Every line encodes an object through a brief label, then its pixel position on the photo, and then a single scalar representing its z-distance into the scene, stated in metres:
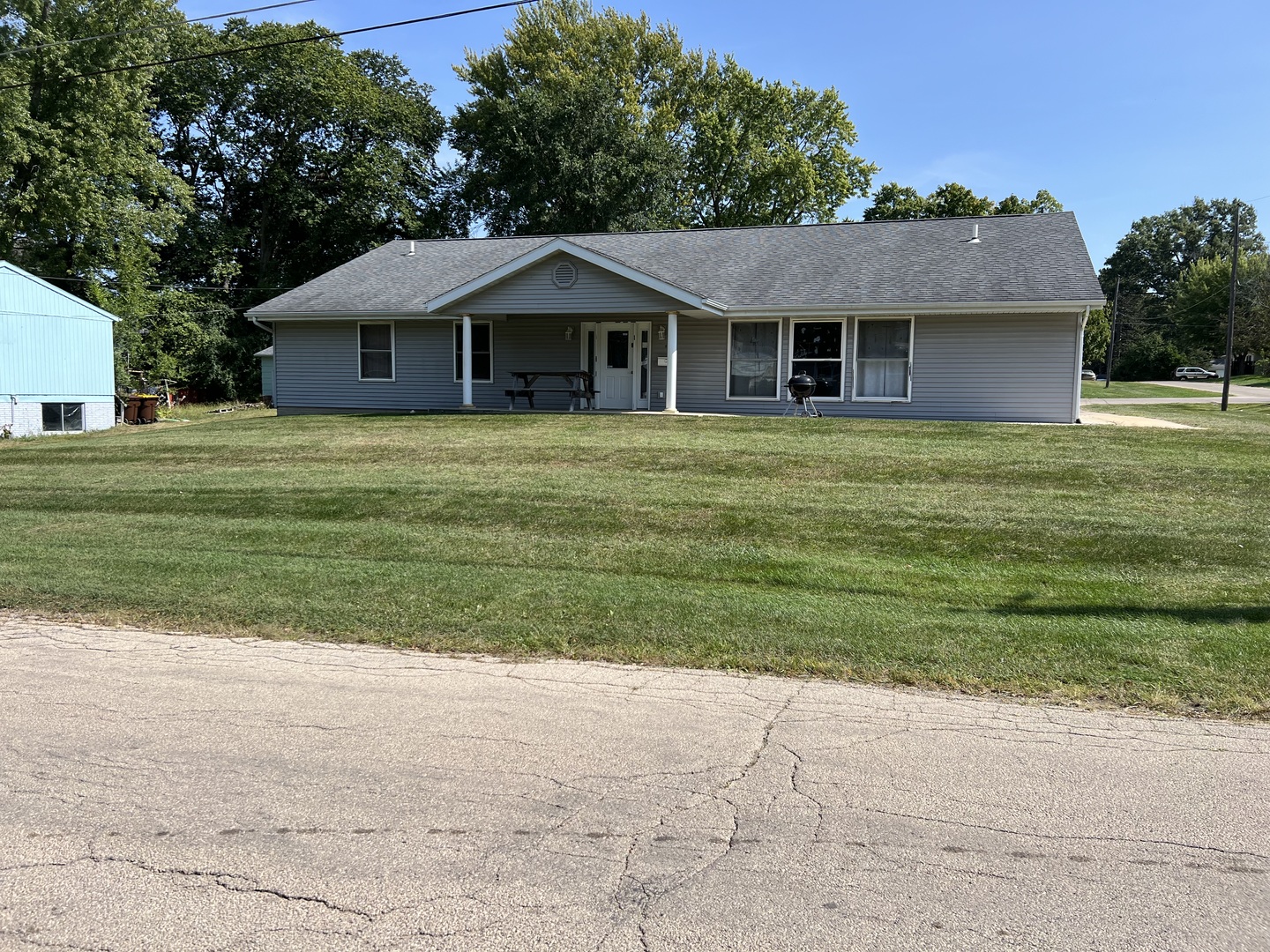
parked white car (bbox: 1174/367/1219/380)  69.44
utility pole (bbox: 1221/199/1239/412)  31.41
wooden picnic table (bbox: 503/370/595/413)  20.77
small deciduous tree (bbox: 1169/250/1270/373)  65.56
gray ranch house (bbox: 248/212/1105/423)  19.00
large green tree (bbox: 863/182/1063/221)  48.50
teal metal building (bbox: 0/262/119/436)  22.72
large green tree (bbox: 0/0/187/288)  29.05
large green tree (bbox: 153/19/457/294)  40.12
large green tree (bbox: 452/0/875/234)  38.72
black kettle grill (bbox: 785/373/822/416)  19.06
